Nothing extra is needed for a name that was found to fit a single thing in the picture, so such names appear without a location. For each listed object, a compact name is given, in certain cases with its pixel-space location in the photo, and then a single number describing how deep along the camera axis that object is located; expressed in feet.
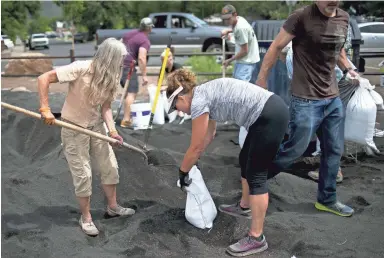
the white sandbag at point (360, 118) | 14.99
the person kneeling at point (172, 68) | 21.78
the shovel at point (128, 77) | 21.49
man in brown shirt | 11.13
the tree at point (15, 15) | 70.49
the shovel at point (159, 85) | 18.06
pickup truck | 50.67
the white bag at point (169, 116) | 22.70
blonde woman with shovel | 10.41
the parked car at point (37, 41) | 103.65
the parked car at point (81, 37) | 127.03
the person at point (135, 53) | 21.71
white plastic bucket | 21.89
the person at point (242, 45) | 19.84
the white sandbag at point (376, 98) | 15.53
